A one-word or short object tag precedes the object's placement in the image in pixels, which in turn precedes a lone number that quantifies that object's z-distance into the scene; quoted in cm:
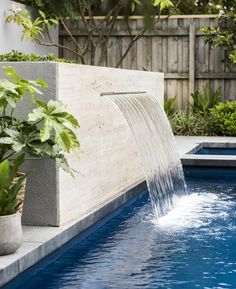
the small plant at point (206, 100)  1123
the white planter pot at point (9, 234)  352
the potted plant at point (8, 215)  352
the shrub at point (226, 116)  1060
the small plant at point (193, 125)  1095
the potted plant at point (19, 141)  355
